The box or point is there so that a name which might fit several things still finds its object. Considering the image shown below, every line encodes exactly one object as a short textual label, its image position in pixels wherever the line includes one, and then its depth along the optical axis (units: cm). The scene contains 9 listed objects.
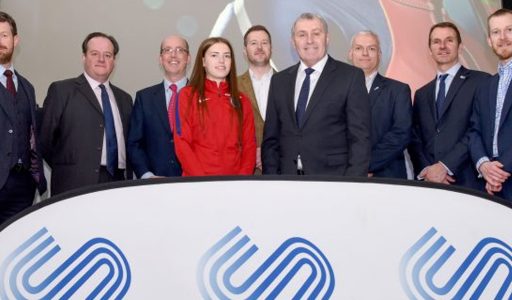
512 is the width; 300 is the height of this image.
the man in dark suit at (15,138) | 307
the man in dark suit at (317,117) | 290
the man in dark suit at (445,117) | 334
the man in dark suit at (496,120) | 304
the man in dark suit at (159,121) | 357
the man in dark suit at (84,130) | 343
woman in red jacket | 293
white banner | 165
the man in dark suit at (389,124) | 346
